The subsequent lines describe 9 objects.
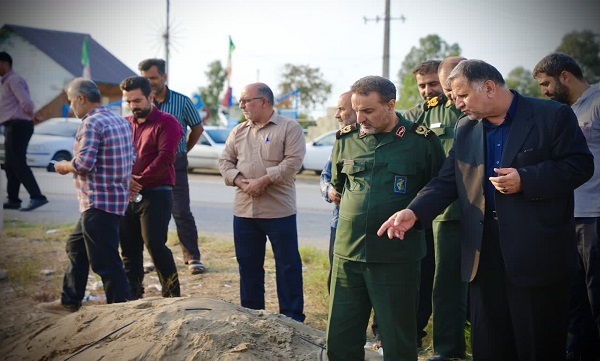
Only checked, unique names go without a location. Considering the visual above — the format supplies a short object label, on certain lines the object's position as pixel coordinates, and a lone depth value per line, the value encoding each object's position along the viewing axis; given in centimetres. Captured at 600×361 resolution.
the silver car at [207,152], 1941
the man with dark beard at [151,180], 559
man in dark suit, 324
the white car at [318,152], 1916
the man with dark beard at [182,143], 671
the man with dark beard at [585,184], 424
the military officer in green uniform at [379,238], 370
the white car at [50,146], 1769
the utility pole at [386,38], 2412
